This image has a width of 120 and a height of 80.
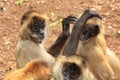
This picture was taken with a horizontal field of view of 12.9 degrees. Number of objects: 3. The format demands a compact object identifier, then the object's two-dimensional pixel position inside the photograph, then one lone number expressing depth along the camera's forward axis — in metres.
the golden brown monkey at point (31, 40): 8.91
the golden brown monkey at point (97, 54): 8.59
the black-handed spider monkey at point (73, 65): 7.90
